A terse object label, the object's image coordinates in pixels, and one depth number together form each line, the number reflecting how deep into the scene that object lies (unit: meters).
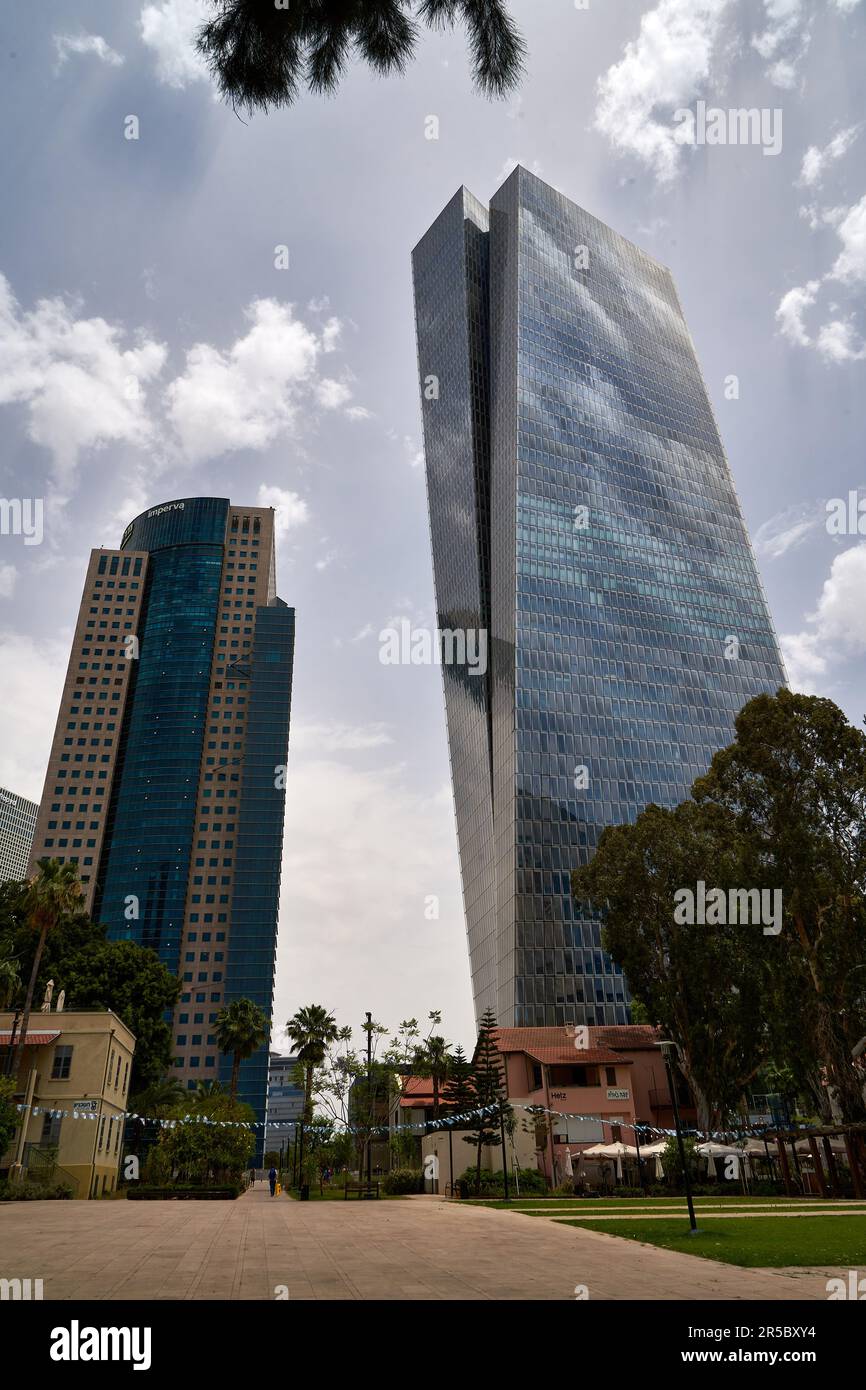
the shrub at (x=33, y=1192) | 36.25
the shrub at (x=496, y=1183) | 44.66
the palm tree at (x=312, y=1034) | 70.38
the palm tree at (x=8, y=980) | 44.38
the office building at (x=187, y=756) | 138.75
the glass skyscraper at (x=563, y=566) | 98.81
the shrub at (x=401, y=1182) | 51.59
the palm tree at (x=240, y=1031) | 76.44
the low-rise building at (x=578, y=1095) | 54.53
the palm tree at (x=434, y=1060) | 71.44
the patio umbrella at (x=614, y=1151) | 42.47
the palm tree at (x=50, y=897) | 46.16
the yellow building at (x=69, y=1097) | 44.56
